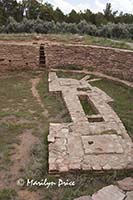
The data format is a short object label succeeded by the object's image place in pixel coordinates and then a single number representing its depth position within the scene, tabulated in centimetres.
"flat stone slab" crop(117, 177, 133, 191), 481
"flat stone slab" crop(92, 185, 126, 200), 452
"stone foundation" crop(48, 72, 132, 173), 545
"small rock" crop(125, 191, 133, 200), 448
